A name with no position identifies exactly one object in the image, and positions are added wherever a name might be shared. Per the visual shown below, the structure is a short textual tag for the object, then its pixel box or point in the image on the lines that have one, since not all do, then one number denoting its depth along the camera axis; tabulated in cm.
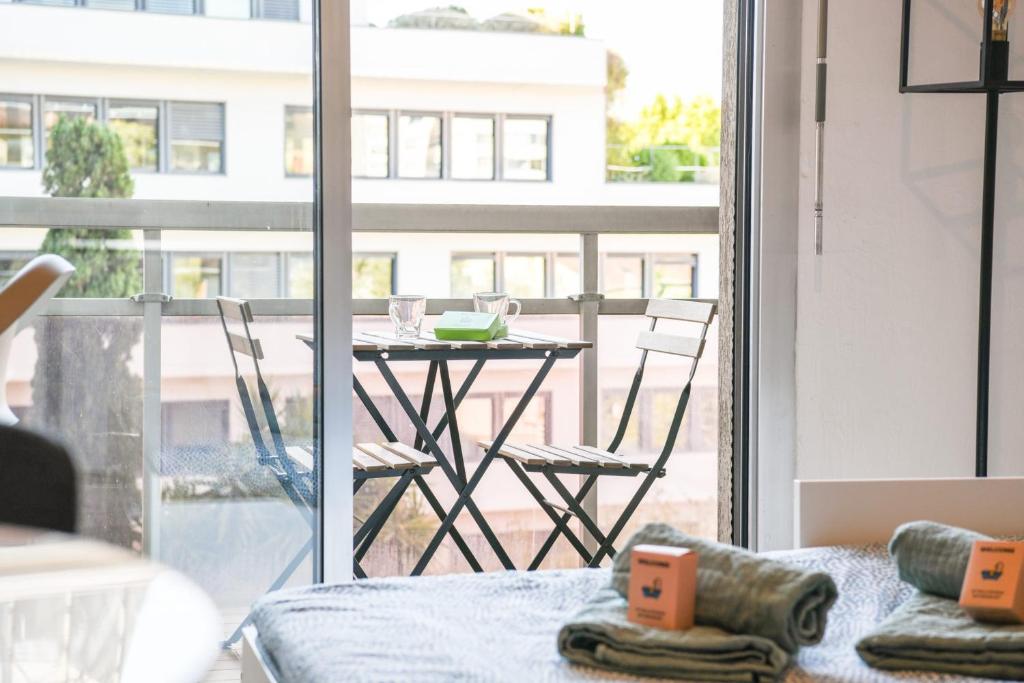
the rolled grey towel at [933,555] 162
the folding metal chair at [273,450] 251
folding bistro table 316
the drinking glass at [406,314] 340
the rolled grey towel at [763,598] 143
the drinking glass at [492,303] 347
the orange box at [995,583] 149
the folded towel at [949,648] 140
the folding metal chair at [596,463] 341
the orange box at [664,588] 146
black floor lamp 272
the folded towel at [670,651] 138
